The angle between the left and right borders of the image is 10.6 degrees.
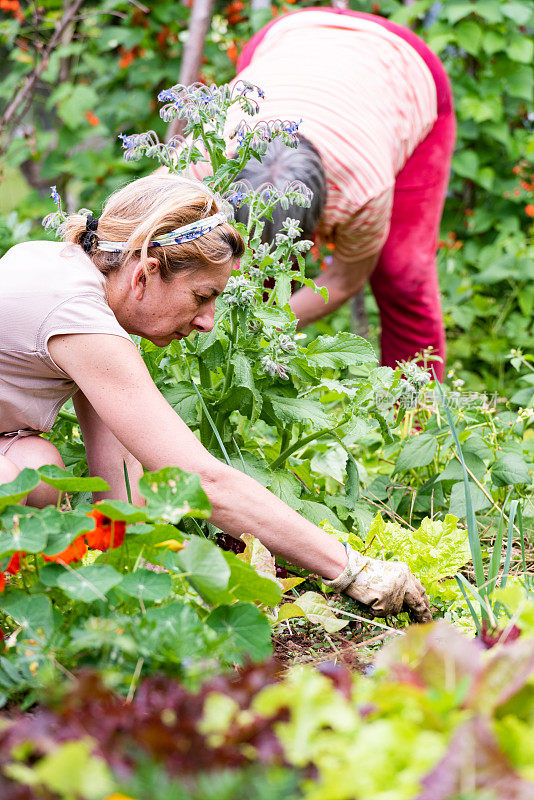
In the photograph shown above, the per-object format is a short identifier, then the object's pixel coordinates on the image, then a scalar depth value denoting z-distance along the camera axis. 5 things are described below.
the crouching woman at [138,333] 4.15
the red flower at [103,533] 4.02
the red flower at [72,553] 3.96
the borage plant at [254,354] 4.33
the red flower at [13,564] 4.00
